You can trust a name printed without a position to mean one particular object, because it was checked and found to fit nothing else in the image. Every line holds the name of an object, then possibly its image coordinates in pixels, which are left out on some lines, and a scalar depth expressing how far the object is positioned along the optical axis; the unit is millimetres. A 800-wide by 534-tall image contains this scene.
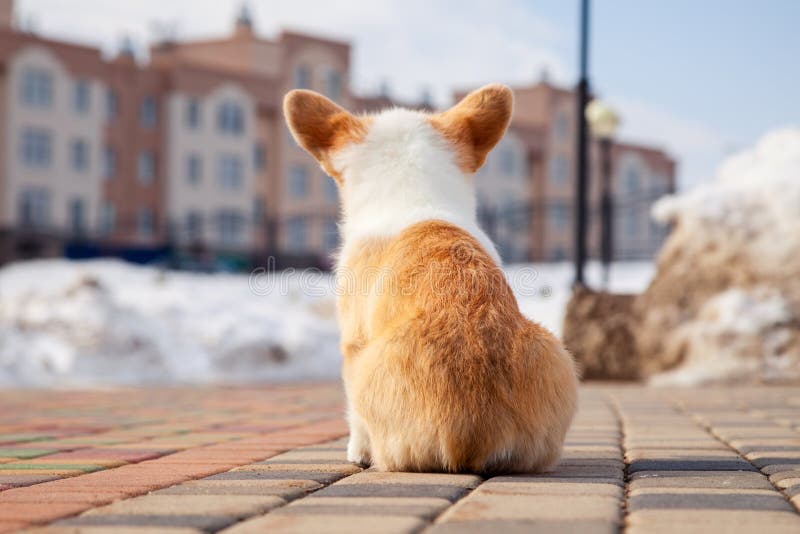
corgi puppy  3451
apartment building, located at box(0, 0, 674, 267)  46656
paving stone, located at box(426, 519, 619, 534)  2529
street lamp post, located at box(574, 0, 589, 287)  12336
